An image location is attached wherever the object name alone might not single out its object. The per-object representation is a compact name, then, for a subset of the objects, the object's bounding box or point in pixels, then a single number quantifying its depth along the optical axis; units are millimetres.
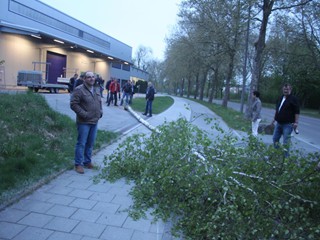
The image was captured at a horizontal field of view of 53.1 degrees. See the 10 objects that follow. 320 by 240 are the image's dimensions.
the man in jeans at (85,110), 5895
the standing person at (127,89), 19734
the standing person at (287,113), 7914
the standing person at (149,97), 16250
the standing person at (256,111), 10812
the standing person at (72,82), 16991
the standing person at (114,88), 20203
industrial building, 27453
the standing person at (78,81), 14727
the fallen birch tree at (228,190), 3674
